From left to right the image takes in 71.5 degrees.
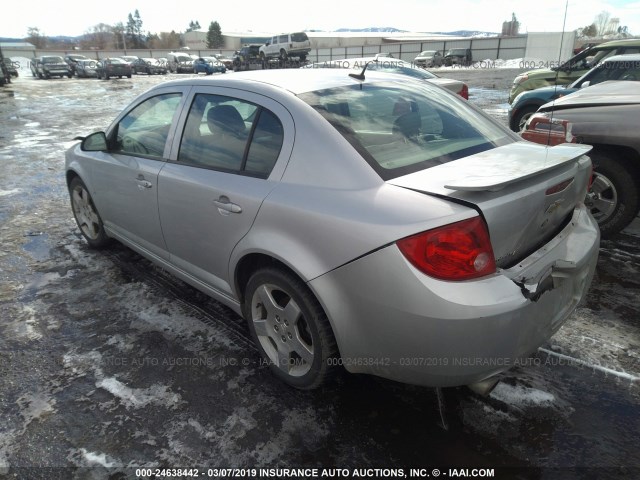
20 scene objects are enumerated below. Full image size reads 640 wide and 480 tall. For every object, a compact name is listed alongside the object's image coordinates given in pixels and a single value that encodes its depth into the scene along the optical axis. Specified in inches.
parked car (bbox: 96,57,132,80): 1347.2
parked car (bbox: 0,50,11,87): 1081.4
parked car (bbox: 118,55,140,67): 1715.1
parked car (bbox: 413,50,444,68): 1539.1
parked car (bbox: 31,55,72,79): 1381.6
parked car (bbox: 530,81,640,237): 153.9
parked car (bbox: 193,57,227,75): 1618.1
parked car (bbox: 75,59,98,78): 1430.9
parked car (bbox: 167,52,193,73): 1761.8
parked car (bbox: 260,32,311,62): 1514.5
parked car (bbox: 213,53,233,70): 1814.2
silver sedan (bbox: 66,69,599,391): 71.9
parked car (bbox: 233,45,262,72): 1630.2
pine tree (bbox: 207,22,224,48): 3988.7
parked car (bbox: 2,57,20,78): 1377.7
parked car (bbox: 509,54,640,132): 273.9
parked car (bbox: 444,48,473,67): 1560.0
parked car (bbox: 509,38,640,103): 347.9
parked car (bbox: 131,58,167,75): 1658.5
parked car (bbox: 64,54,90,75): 1471.5
